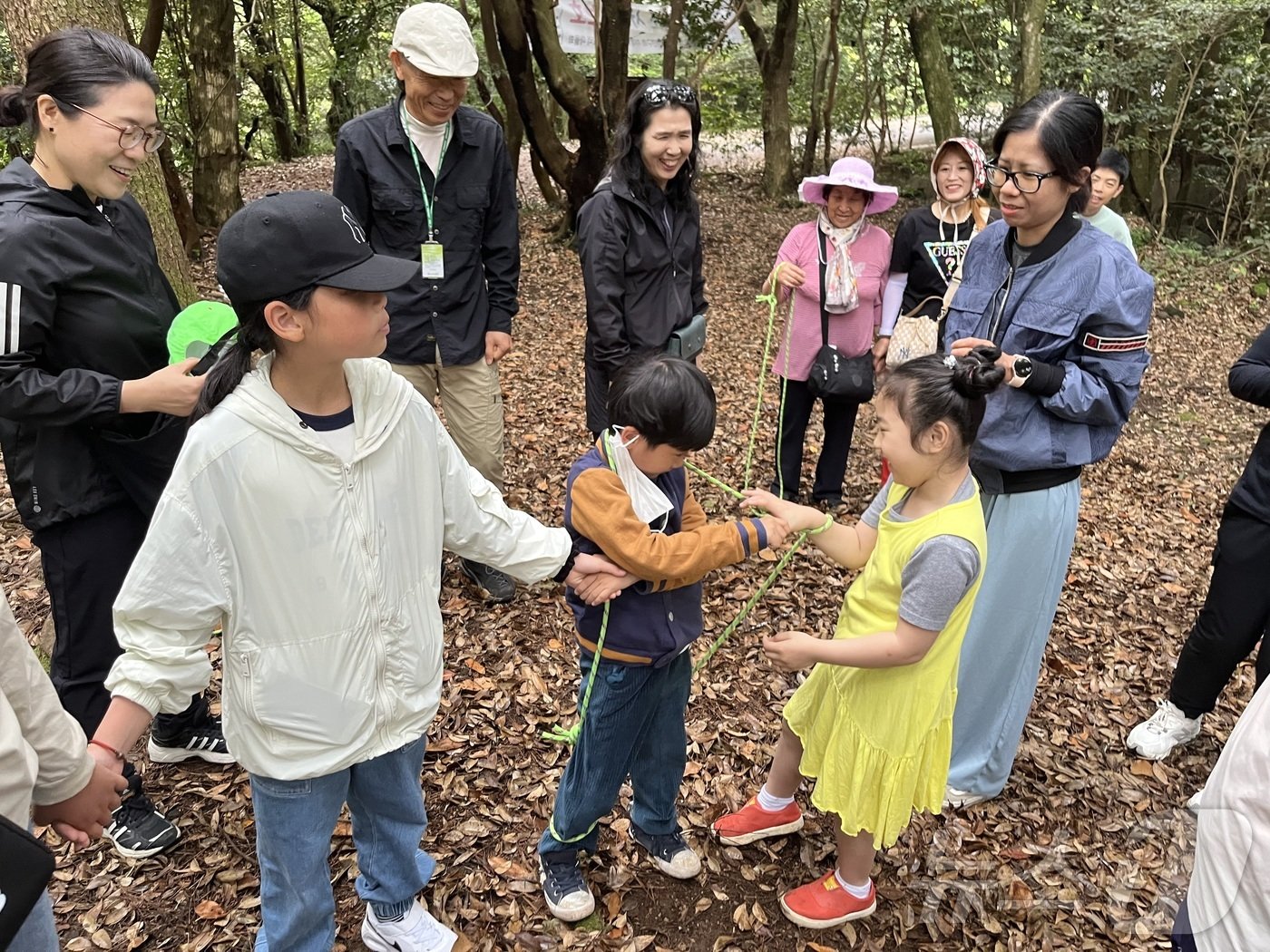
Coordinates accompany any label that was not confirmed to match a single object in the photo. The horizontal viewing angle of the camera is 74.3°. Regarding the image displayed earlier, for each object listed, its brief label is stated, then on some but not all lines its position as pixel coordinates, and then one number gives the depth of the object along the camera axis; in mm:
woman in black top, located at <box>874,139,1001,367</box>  4727
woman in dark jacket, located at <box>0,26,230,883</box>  2314
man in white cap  3613
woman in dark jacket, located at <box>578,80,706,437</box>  3852
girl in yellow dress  2205
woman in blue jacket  2557
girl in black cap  1752
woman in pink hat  4797
